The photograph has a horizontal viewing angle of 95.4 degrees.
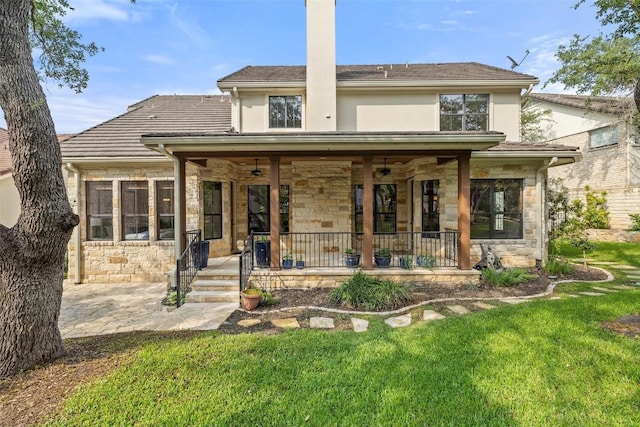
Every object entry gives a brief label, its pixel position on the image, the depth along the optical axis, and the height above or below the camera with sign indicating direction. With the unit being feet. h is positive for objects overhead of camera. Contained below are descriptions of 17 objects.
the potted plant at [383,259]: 23.30 -3.61
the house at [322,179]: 25.46 +3.35
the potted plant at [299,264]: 23.18 -3.94
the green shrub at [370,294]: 18.06 -5.17
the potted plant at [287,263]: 22.94 -3.80
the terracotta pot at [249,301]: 18.08 -5.36
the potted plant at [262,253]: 24.21 -3.17
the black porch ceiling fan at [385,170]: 28.76 +4.41
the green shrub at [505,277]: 21.91 -4.91
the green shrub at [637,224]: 24.90 -1.04
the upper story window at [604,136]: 45.42 +12.23
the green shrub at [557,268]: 25.04 -4.84
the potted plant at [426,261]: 22.98 -3.82
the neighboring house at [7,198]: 41.86 +2.78
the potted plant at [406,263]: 23.02 -3.96
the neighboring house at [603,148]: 42.88 +10.11
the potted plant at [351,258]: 23.02 -3.50
